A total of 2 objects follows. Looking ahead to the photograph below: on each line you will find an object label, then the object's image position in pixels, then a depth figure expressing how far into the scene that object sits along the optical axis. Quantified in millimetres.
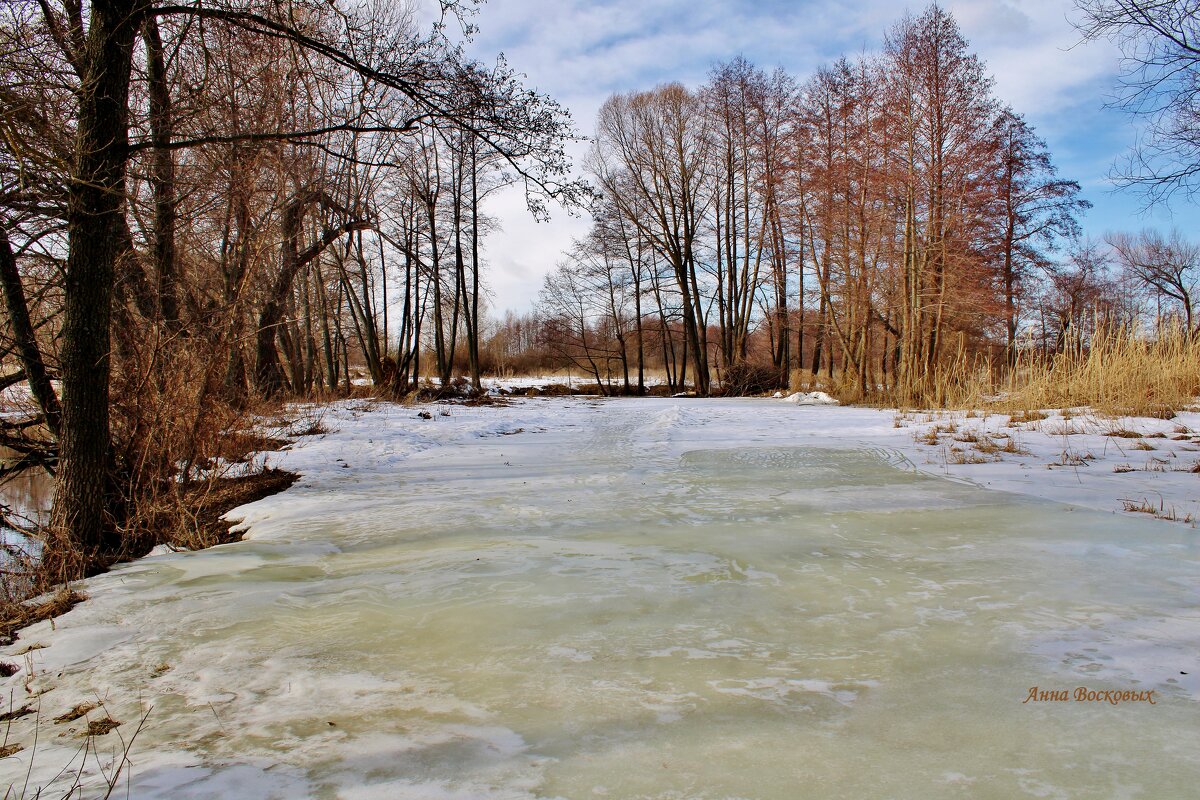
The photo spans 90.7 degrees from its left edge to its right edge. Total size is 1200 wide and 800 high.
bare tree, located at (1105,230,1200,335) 30906
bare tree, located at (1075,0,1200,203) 7129
